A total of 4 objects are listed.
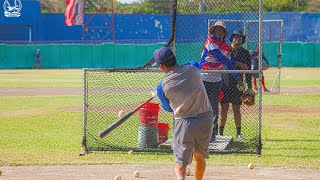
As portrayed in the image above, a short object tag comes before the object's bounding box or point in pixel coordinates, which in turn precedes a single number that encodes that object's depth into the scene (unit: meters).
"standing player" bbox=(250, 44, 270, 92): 25.92
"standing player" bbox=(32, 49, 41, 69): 55.03
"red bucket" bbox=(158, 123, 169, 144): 14.09
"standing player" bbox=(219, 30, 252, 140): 14.16
